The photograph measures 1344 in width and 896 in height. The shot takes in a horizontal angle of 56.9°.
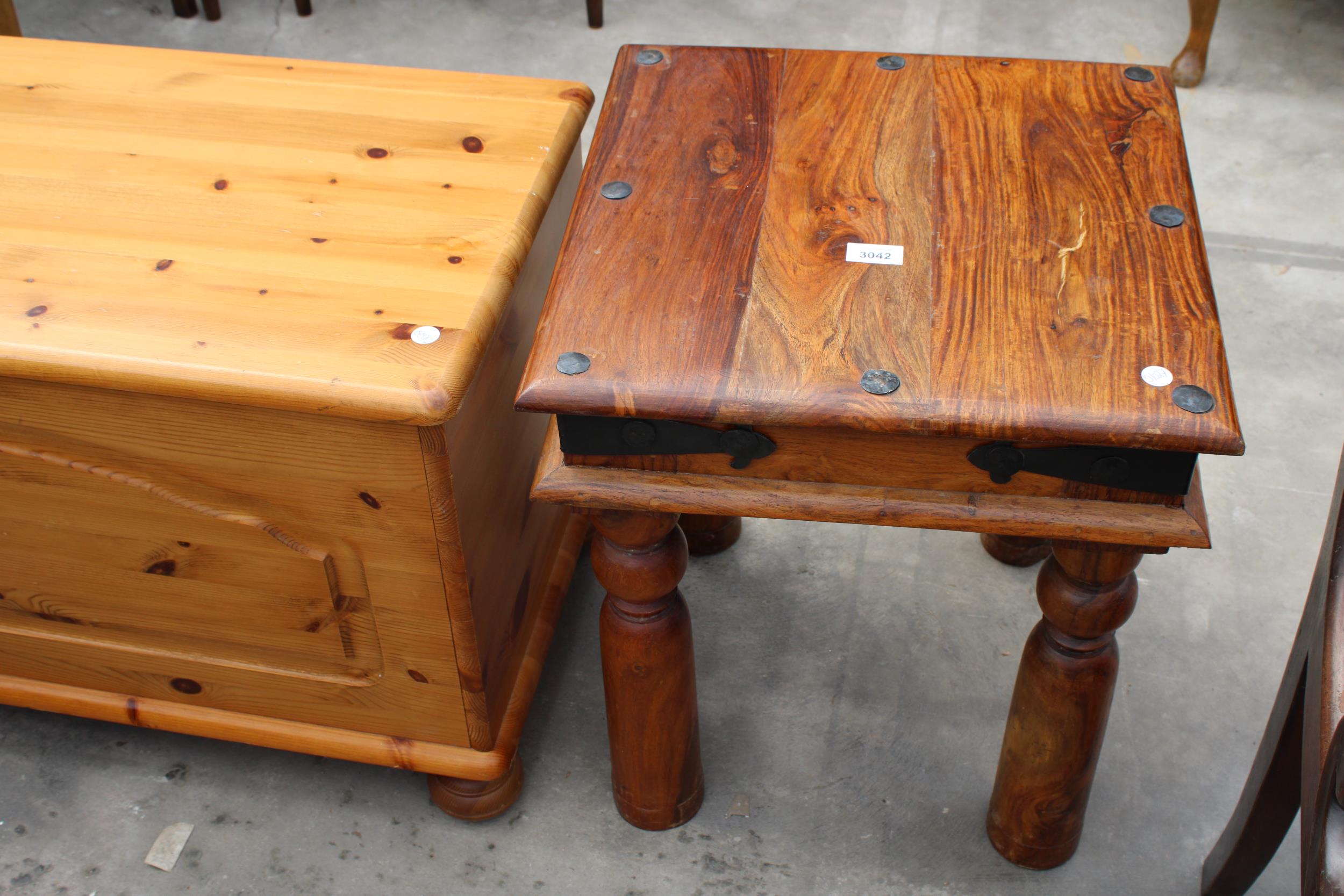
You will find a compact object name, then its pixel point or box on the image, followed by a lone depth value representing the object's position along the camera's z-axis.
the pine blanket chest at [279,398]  1.11
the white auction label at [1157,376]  0.99
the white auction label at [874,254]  1.13
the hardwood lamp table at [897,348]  0.99
